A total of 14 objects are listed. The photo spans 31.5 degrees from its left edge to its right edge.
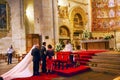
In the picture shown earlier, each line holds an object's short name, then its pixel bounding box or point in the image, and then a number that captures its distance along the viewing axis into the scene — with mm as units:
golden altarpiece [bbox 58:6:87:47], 20547
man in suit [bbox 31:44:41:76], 10181
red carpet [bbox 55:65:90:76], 9906
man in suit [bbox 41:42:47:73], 10570
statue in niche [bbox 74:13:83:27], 22262
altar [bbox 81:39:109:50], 16672
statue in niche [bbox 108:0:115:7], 20911
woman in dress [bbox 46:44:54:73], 10791
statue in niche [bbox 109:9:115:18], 21000
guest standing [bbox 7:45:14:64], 16297
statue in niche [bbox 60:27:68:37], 20859
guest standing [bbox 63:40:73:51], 12766
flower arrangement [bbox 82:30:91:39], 18394
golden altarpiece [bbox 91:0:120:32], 20734
